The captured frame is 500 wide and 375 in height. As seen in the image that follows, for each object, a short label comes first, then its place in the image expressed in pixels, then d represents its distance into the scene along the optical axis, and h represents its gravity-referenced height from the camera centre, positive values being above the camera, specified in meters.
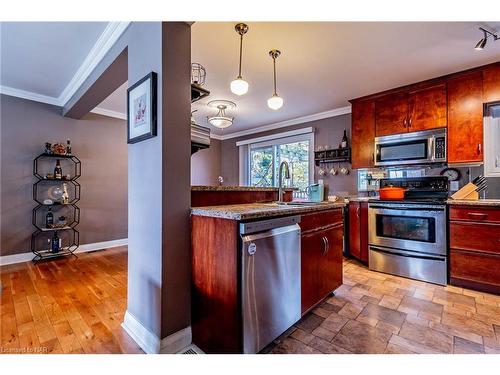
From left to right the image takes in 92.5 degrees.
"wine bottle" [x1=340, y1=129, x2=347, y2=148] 3.98 +0.75
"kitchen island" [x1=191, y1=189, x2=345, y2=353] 1.30 -0.51
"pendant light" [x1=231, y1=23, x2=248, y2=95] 1.98 +0.98
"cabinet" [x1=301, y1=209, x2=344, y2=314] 1.79 -0.62
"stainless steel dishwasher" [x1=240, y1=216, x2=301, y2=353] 1.30 -0.55
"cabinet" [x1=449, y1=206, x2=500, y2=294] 2.32 -0.62
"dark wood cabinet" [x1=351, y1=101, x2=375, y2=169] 3.47 +0.79
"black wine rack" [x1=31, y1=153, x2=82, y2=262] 3.49 -0.34
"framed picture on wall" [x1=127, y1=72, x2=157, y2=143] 1.51 +0.54
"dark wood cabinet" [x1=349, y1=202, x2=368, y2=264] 3.19 -0.60
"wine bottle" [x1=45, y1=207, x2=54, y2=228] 3.52 -0.45
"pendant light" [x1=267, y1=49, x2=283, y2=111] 2.41 +0.94
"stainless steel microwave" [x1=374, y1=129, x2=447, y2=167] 2.94 +0.51
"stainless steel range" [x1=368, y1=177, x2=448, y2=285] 2.58 -0.54
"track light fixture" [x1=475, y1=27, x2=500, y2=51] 2.04 +1.32
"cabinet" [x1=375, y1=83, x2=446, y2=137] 2.93 +1.00
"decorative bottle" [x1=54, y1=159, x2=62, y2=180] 3.51 +0.26
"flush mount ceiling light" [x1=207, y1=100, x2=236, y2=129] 3.34 +0.97
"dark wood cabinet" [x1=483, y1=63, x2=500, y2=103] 2.58 +1.12
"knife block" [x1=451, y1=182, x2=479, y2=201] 2.71 -0.07
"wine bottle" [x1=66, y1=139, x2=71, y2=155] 3.69 +0.63
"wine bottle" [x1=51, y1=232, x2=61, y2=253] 3.51 -0.82
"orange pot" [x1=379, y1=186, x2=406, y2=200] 3.04 -0.08
